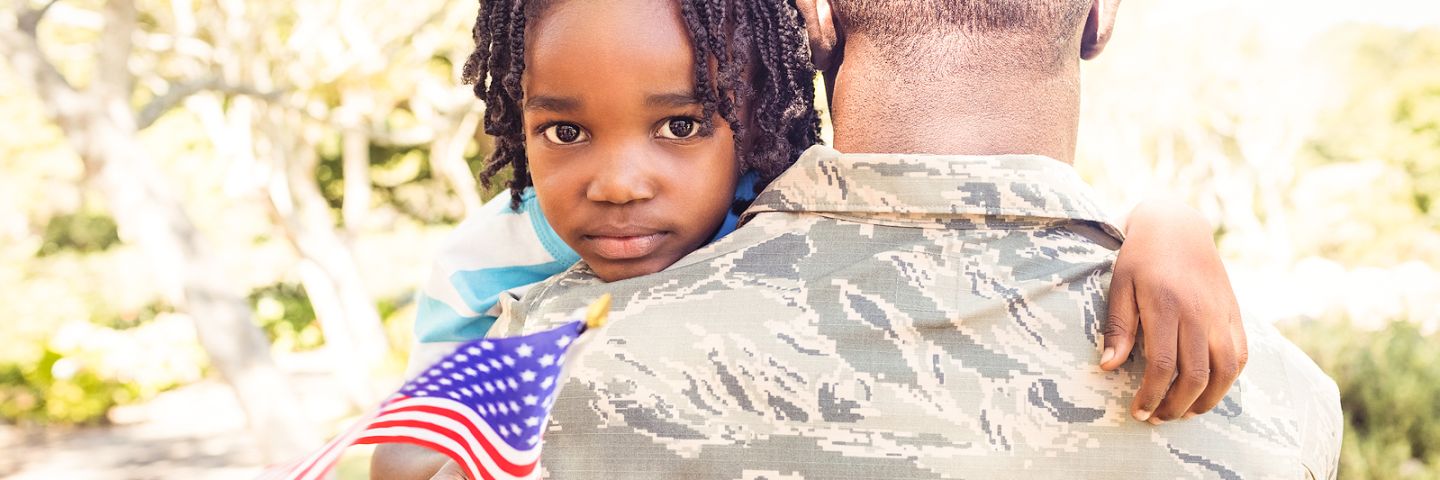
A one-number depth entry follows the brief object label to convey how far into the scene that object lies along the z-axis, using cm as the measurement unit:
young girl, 149
